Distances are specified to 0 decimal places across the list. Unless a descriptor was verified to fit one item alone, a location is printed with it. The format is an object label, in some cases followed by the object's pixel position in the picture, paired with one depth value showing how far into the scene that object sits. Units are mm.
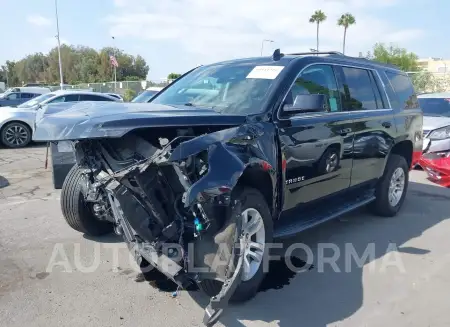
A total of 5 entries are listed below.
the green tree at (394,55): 55969
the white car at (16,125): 11945
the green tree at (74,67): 67500
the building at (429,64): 55009
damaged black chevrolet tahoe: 3008
